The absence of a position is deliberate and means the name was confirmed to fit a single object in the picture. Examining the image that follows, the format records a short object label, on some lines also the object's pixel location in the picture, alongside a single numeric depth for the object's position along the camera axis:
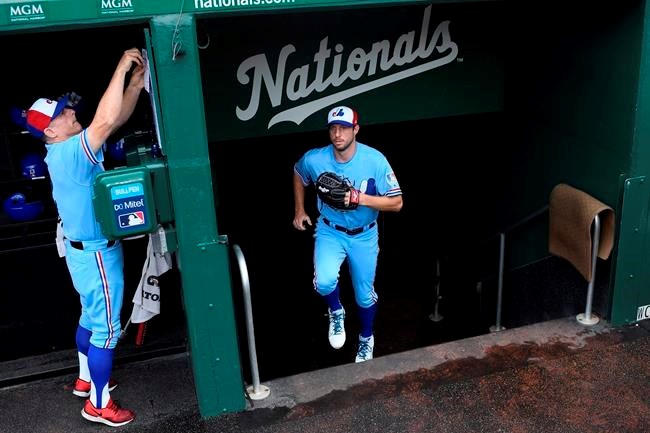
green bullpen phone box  3.40
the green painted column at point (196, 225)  3.41
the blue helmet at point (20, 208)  4.76
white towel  4.17
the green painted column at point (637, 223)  4.40
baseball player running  4.47
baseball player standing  3.54
